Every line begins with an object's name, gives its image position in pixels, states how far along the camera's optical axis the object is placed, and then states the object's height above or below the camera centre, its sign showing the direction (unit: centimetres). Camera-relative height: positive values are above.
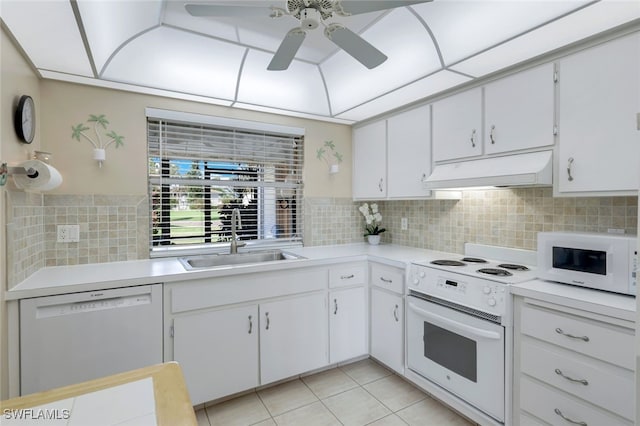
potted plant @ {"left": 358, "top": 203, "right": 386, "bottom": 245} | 334 -10
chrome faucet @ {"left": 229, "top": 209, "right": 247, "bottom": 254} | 270 -18
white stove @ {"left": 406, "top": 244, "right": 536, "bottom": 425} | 182 -70
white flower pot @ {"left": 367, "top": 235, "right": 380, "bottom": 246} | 333 -29
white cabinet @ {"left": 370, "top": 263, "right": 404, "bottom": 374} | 247 -83
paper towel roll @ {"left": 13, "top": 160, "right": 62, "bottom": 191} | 161 +16
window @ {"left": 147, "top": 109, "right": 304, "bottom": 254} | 256 +25
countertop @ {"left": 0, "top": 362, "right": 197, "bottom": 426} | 84 -52
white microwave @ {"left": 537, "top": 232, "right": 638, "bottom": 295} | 153 -25
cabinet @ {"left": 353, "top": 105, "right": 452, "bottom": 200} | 263 +47
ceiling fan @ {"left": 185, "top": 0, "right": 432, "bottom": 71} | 129 +80
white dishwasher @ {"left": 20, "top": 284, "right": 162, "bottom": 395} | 170 -69
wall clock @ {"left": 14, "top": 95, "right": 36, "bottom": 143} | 173 +50
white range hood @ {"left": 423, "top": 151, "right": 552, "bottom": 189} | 184 +24
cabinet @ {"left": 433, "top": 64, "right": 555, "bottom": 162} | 188 +60
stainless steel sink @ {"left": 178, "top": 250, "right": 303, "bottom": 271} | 253 -39
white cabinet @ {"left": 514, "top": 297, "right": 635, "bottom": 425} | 140 -72
